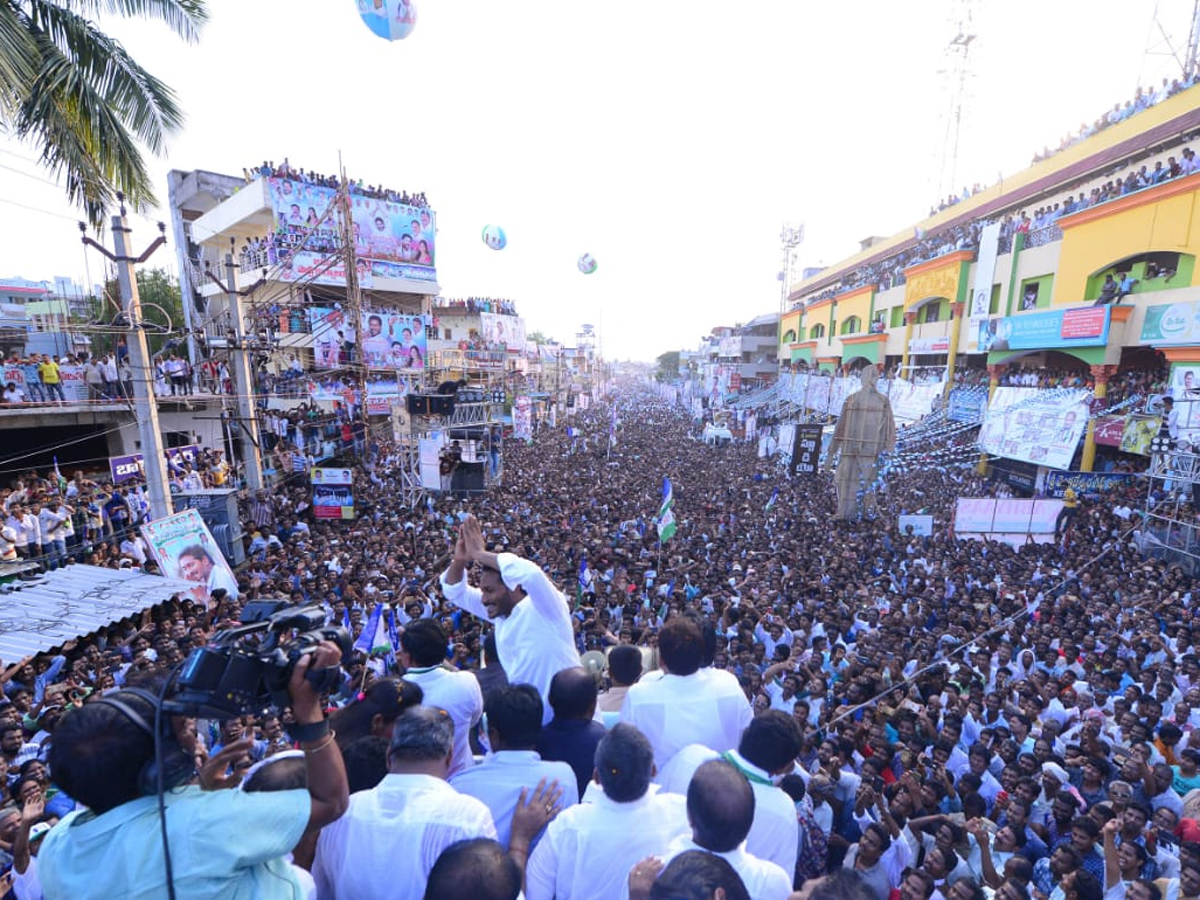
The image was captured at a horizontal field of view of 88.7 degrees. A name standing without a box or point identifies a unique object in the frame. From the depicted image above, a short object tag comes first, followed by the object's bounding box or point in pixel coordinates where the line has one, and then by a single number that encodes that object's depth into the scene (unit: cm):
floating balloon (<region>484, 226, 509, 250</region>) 3572
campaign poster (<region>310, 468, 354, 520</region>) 1285
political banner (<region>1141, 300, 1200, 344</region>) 1229
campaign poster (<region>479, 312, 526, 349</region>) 4122
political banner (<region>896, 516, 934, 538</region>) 1184
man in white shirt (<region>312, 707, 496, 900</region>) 190
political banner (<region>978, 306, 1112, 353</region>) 1449
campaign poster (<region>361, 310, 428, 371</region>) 2375
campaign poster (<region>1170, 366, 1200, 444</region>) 1048
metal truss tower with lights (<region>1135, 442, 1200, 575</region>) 941
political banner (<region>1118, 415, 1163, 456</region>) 1192
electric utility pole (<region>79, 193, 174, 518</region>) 882
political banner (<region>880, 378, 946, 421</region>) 1916
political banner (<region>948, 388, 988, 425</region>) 1706
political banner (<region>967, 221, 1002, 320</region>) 1936
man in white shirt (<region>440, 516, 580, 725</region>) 315
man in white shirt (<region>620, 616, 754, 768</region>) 294
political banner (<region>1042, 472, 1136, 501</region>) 1243
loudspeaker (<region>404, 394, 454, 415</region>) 1605
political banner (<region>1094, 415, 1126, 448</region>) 1343
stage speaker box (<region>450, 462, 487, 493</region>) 1783
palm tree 650
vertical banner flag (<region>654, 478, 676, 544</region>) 948
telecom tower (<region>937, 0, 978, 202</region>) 2841
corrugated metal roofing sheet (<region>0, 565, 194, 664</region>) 639
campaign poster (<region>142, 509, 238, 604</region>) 884
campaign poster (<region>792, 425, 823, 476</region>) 1620
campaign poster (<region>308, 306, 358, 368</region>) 2140
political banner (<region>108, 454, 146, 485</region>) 1100
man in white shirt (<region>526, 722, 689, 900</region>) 203
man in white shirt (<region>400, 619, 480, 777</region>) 281
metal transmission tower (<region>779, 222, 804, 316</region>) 4681
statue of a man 1418
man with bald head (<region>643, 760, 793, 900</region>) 191
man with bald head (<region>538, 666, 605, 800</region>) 267
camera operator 148
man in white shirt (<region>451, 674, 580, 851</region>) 233
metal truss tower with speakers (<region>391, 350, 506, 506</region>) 1556
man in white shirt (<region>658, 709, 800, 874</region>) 237
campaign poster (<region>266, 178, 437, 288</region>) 2464
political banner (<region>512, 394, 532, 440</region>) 2430
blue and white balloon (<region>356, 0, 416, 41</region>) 1120
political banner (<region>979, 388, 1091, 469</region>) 1262
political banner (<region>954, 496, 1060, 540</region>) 1116
